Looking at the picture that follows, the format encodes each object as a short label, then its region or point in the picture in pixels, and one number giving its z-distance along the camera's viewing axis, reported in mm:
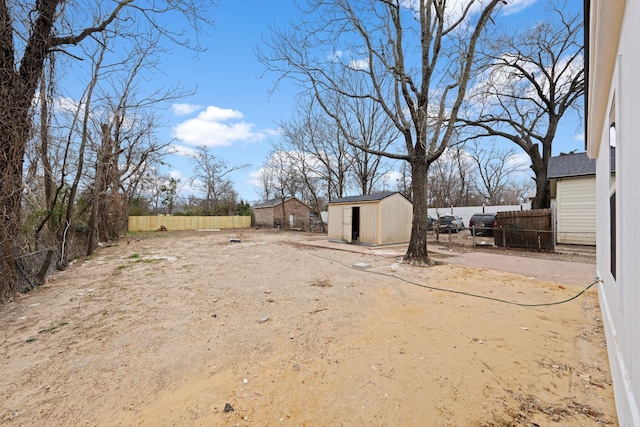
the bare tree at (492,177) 31441
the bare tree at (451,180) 31250
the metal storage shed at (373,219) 12062
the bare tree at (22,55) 4461
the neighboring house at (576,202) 10805
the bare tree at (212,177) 30016
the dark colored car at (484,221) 14914
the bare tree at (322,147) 21109
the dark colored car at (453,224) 18344
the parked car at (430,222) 18939
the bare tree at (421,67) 7848
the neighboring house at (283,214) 28781
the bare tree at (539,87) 13305
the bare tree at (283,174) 25750
